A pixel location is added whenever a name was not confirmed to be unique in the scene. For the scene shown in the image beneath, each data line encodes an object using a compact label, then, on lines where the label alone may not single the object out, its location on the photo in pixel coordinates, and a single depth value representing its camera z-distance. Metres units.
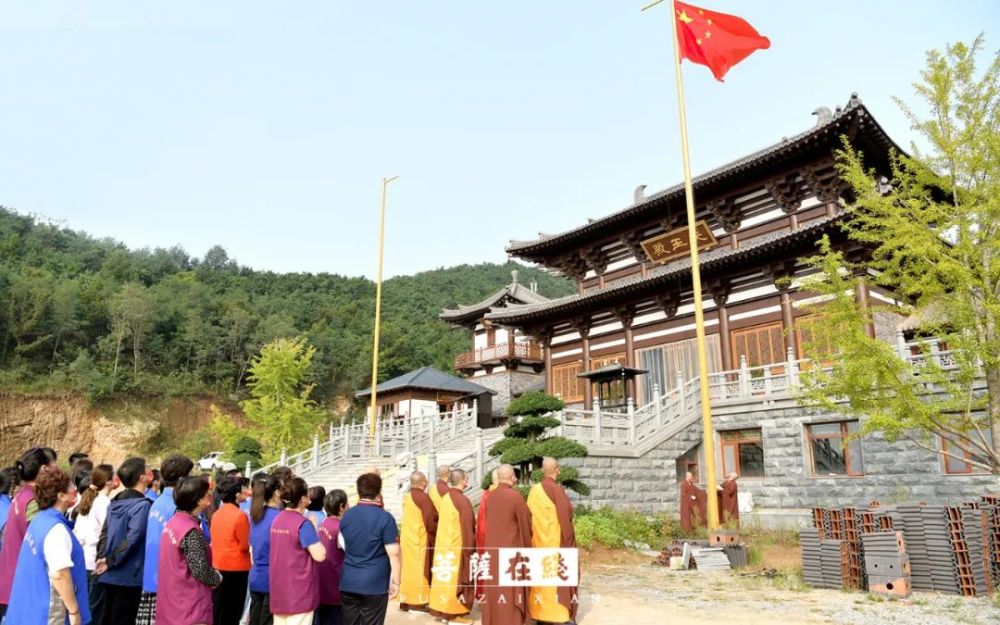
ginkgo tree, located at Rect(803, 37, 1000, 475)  8.19
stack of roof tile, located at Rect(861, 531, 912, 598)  8.16
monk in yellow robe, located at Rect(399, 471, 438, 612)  7.51
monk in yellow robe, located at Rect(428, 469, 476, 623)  7.18
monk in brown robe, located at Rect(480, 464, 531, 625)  6.38
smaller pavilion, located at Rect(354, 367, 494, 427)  31.33
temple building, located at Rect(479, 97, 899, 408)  17.52
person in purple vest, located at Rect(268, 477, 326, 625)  4.81
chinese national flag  13.67
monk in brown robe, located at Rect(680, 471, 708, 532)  13.60
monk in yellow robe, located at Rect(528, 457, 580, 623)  6.64
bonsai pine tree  12.99
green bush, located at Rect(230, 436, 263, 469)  23.02
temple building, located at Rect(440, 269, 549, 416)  36.72
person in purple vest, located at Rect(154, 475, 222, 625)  4.10
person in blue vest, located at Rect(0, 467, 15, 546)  5.26
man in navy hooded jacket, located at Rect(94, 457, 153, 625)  4.63
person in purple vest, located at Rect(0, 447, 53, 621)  4.55
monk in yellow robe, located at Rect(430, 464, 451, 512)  7.84
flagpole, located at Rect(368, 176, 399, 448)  21.98
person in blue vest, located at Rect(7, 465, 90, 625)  3.75
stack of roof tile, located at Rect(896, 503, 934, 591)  8.47
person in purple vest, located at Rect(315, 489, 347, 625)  5.35
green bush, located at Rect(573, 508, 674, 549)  12.75
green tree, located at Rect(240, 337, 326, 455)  28.95
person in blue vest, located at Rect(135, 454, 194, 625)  4.58
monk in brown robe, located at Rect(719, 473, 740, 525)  13.80
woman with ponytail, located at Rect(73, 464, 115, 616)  5.27
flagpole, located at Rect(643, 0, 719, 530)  11.30
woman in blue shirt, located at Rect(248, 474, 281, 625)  5.27
